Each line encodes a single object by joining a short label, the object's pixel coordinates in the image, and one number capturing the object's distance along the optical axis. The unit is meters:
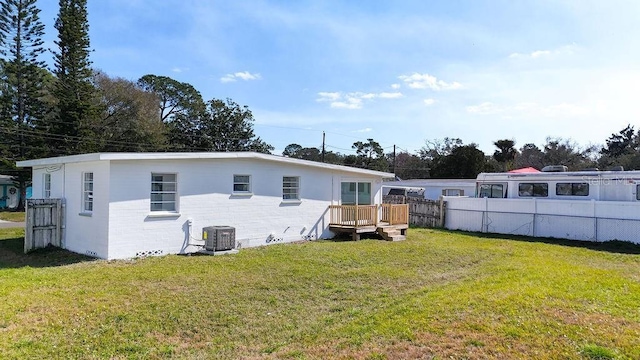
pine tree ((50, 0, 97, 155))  29.09
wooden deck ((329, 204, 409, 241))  14.70
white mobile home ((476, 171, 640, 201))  15.86
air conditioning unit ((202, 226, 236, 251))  11.23
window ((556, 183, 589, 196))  16.98
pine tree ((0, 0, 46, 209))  28.77
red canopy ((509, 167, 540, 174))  22.00
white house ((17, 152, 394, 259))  10.27
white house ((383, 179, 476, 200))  26.89
